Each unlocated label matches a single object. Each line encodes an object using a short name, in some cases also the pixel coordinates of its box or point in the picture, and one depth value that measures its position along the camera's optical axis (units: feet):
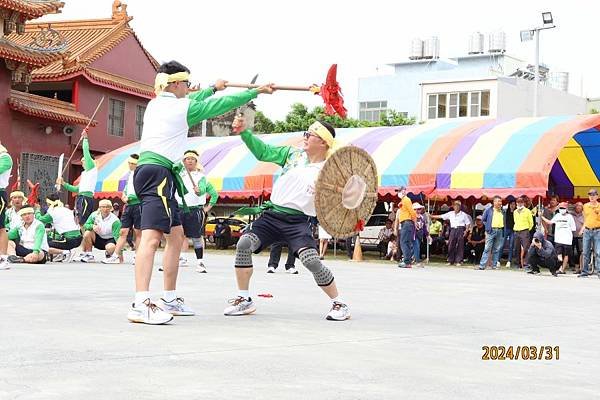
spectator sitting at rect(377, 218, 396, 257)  80.64
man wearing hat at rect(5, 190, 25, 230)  46.11
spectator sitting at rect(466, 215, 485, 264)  75.92
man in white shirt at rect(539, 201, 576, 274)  62.90
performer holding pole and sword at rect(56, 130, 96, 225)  52.01
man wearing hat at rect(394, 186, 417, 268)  63.46
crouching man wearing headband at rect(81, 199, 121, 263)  51.42
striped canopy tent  66.08
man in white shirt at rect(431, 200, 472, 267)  71.20
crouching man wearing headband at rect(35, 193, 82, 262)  48.85
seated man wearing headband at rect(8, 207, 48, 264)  45.75
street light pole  123.54
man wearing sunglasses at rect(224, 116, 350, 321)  24.53
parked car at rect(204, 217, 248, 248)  91.86
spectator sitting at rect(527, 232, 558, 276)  59.00
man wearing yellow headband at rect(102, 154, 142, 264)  43.42
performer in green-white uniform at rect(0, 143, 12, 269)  38.58
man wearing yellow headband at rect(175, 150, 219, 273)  42.01
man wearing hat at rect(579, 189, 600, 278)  58.65
